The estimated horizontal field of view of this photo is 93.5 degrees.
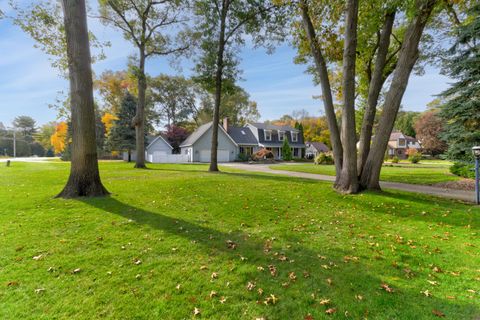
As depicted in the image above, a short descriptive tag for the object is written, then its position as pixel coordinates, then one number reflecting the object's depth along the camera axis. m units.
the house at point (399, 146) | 49.31
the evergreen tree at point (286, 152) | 34.69
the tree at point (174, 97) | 40.19
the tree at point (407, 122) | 55.62
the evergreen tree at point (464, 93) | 9.79
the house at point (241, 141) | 31.78
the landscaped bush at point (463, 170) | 10.40
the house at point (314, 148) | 43.22
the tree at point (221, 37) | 12.80
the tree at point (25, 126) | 61.56
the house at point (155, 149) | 32.41
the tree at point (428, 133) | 40.00
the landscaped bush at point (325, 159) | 25.44
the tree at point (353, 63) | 7.07
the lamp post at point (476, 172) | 6.64
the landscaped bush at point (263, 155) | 31.38
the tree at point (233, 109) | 41.81
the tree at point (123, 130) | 28.47
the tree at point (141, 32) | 16.33
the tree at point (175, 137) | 37.72
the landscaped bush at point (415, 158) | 31.44
